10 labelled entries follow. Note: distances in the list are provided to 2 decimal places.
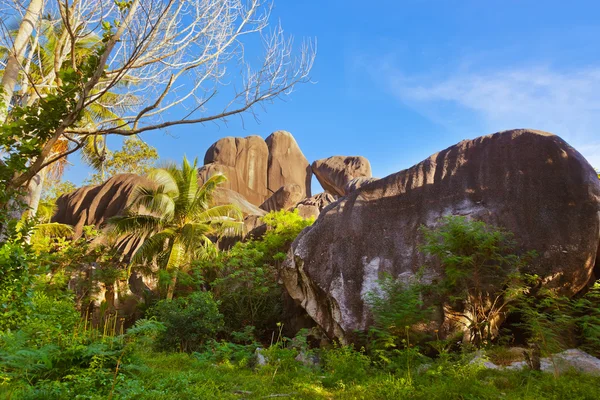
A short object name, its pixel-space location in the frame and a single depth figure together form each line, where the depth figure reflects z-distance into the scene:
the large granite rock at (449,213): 8.62
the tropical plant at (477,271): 7.75
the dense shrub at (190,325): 10.48
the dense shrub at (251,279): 13.84
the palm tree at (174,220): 16.45
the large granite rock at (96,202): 22.24
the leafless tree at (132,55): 4.35
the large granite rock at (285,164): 37.97
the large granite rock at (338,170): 30.02
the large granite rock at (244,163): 36.62
